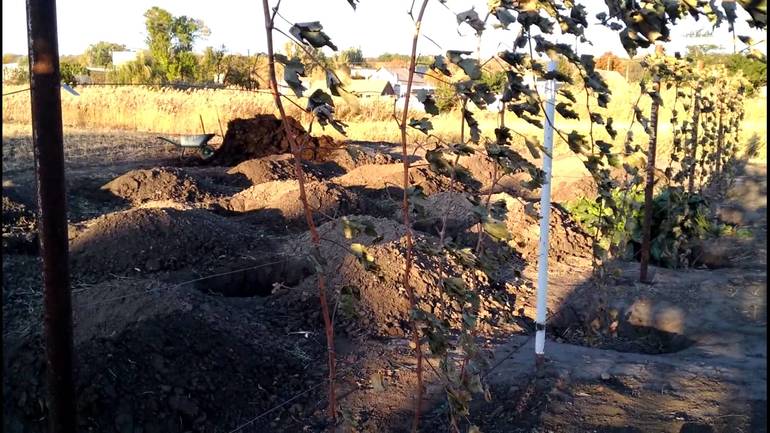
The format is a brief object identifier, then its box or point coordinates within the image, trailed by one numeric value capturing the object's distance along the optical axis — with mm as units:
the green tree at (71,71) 32912
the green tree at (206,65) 30750
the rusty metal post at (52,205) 2281
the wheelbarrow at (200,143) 16703
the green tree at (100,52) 53000
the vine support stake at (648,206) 6188
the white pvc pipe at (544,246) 3905
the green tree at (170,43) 34344
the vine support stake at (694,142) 8562
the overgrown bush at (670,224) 7480
